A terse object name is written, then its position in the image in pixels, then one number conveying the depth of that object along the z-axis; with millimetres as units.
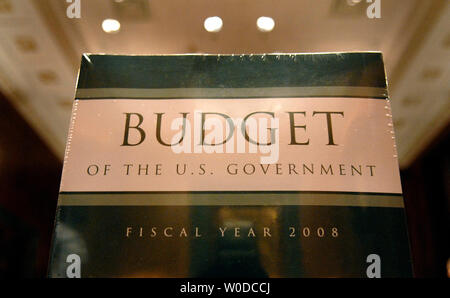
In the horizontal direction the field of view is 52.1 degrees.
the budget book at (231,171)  271
